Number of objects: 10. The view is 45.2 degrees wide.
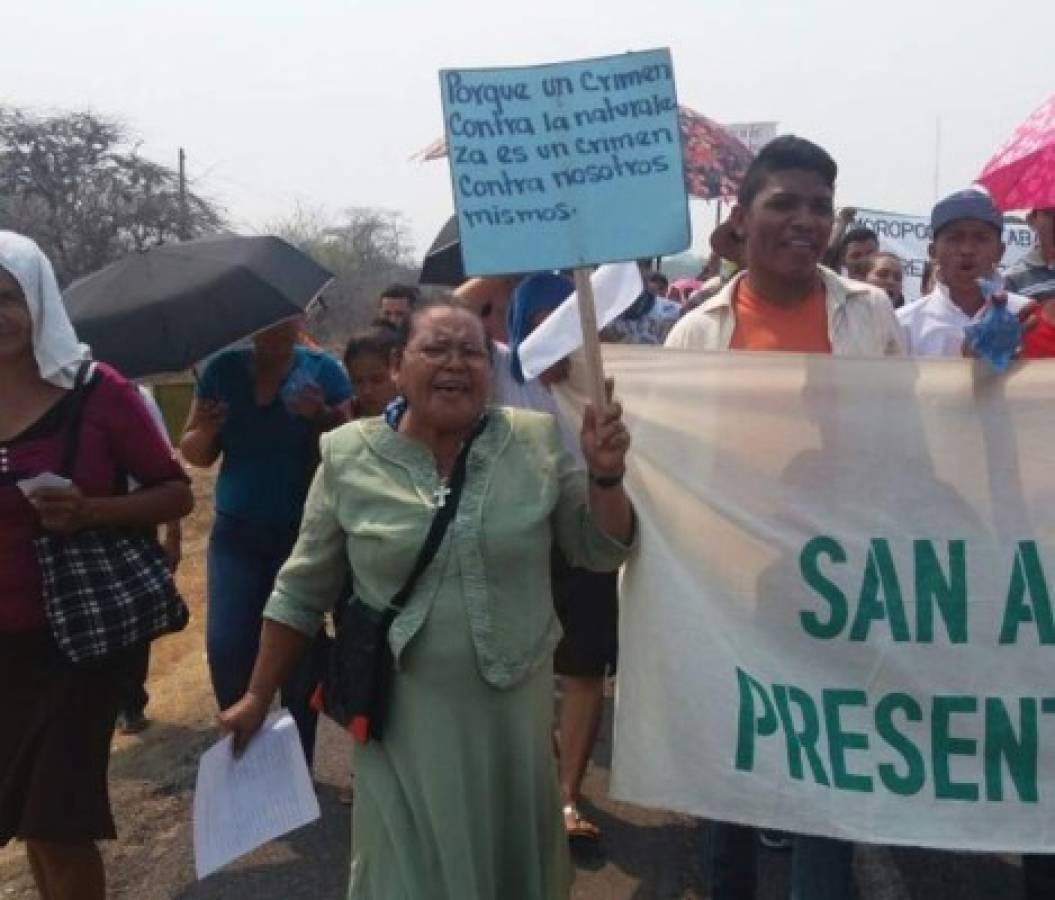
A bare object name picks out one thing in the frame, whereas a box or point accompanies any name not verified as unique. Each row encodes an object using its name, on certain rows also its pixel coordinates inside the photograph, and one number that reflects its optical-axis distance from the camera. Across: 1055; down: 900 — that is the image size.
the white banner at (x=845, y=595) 2.80
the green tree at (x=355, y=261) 33.78
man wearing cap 3.84
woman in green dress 2.58
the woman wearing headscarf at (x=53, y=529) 3.04
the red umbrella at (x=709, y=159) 8.21
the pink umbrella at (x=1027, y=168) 3.46
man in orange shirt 2.92
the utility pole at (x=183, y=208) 27.42
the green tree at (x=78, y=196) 26.66
